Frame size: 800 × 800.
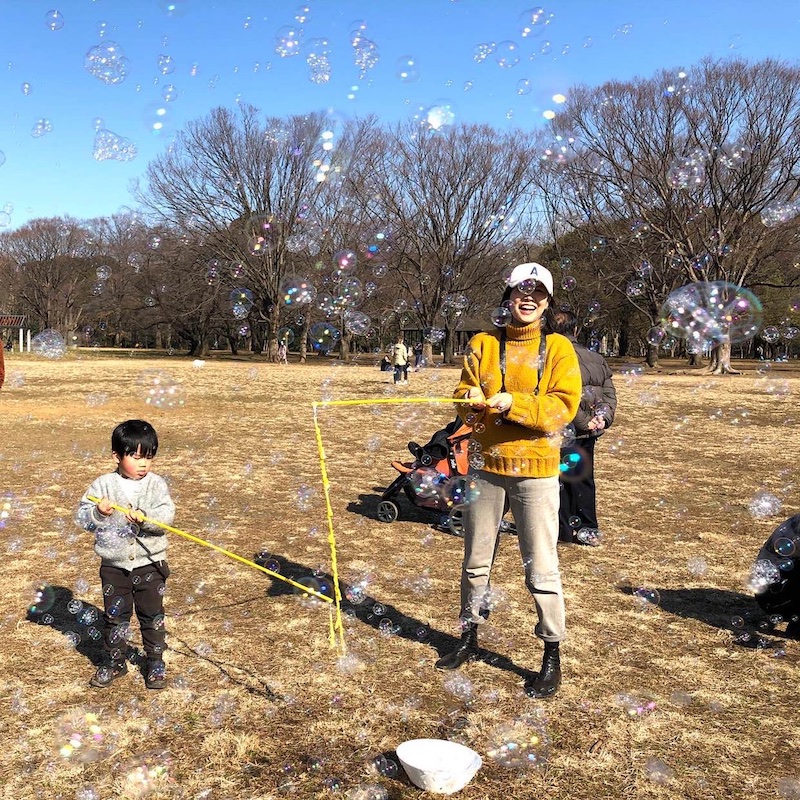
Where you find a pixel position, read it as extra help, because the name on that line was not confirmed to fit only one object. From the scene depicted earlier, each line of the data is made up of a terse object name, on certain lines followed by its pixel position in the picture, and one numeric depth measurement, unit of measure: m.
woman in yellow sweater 3.34
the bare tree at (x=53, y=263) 59.50
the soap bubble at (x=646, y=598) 4.68
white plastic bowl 2.70
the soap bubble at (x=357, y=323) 10.48
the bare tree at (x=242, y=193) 39.53
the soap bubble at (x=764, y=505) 7.17
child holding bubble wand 3.46
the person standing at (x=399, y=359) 21.88
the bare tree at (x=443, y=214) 37.56
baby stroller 6.49
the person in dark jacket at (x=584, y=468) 5.64
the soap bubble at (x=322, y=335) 9.57
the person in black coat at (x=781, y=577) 4.24
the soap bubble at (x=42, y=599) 4.45
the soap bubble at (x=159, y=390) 17.40
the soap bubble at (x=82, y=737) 2.95
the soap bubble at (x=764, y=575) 4.30
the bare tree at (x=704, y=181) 27.45
